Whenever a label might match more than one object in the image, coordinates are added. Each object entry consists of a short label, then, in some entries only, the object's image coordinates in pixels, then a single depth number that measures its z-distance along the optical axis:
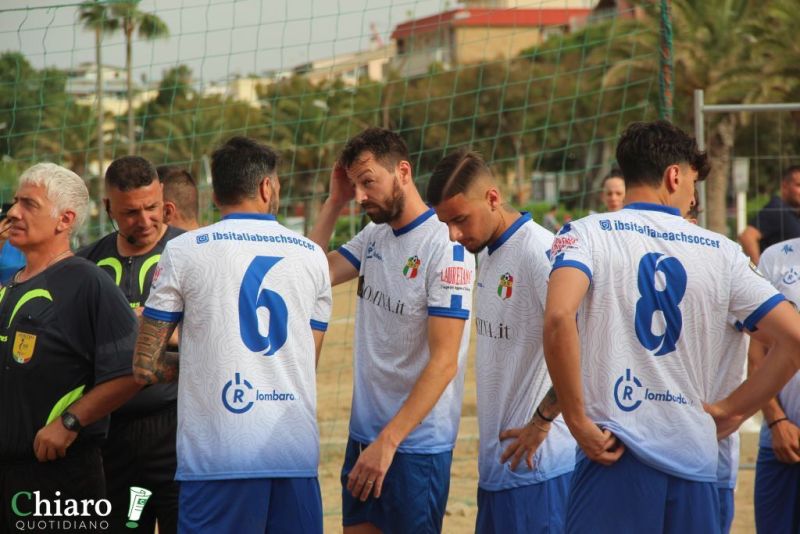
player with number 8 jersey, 6.66
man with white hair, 7.79
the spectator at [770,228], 16.33
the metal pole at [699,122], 14.34
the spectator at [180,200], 10.63
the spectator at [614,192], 13.83
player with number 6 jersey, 7.05
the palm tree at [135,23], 16.06
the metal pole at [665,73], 14.48
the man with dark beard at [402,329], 8.26
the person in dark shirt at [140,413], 9.35
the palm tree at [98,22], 15.84
